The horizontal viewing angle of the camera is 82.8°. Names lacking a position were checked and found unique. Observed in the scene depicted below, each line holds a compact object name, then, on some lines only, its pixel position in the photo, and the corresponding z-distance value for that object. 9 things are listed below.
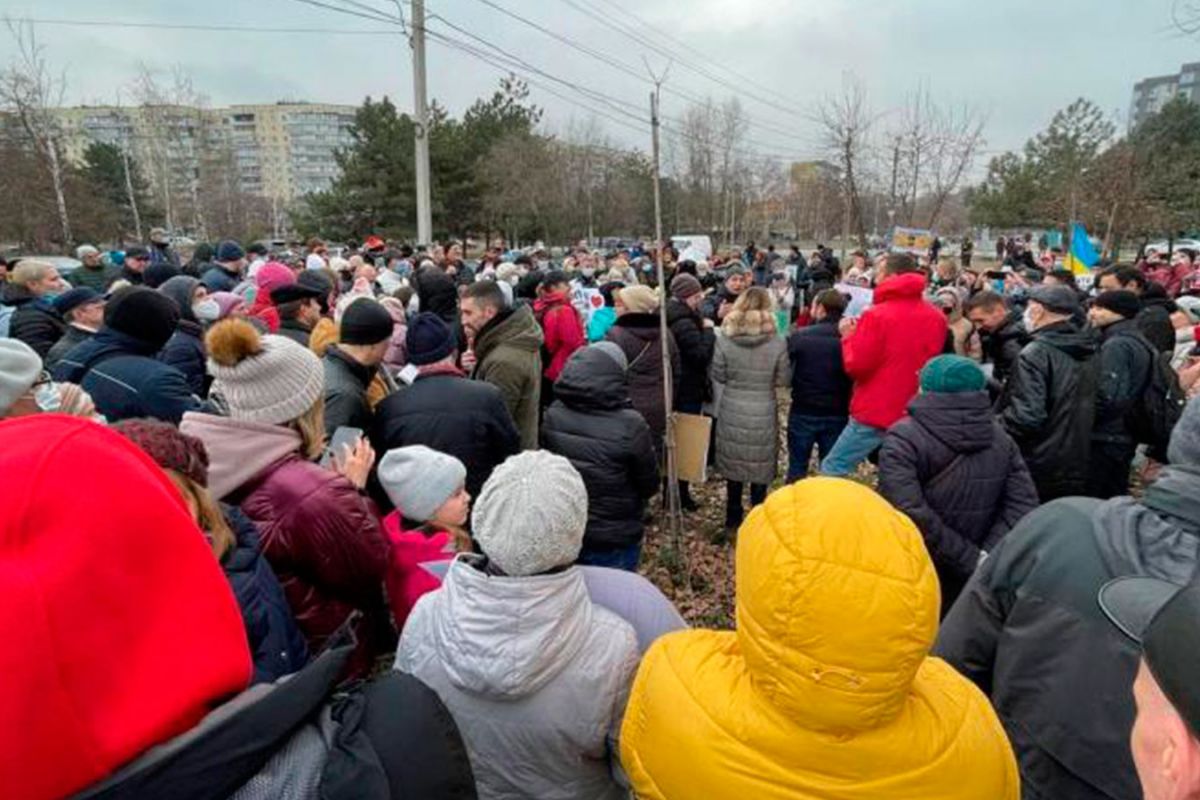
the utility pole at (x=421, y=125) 15.41
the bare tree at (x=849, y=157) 20.55
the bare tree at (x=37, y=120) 23.56
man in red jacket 4.88
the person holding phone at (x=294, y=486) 2.09
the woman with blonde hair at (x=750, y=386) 5.20
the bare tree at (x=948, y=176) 21.00
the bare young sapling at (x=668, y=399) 4.27
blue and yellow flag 11.91
